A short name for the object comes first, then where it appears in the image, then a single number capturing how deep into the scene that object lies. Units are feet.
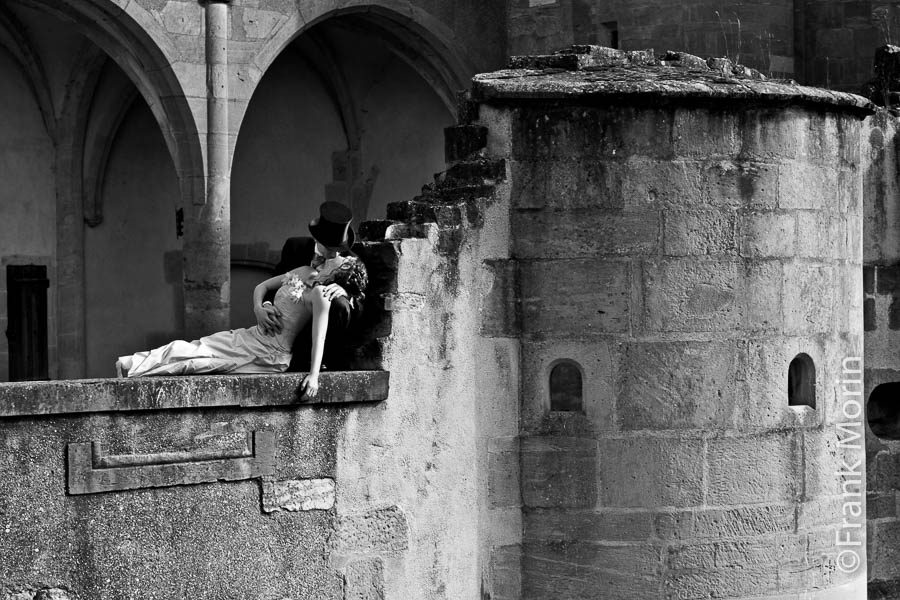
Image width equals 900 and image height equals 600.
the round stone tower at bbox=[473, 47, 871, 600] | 48.21
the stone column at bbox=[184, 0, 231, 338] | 98.48
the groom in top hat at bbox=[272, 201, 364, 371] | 44.96
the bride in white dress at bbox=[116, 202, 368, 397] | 44.57
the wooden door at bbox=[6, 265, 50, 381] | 112.06
